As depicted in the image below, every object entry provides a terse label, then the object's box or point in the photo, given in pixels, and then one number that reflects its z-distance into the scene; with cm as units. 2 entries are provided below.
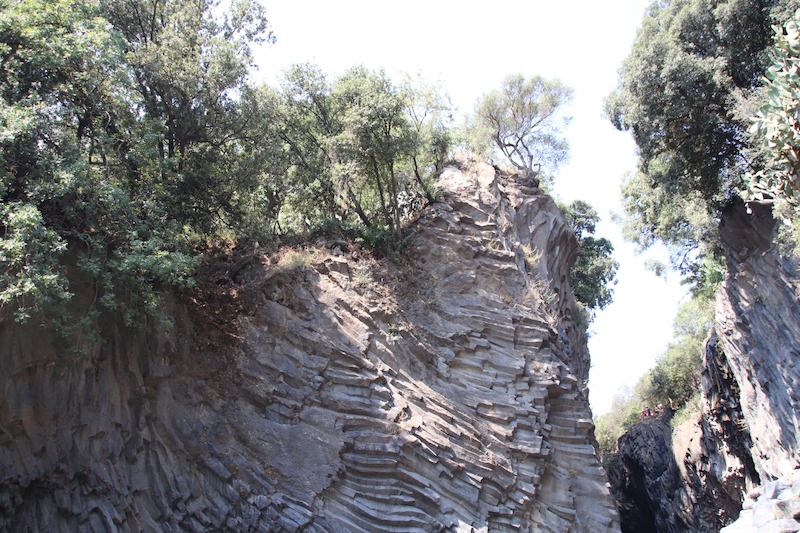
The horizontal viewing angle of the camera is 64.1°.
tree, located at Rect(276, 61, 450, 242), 1748
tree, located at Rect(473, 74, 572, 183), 2520
